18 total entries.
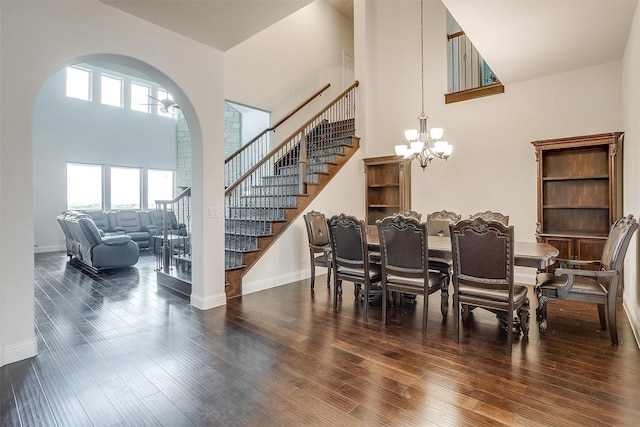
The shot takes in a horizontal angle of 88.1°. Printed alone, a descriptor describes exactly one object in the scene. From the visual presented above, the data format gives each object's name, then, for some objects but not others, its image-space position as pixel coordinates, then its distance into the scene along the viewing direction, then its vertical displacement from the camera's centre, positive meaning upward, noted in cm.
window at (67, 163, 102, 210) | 880 +73
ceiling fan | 612 +204
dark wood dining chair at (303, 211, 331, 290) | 443 -41
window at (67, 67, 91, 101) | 871 +350
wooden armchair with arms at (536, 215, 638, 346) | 270 -66
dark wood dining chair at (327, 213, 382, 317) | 343 -47
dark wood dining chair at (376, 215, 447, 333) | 304 -47
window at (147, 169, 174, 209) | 1030 +87
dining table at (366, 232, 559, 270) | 279 -38
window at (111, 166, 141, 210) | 962 +74
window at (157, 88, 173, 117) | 1049 +385
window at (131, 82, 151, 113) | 990 +356
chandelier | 385 +77
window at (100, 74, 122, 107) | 931 +353
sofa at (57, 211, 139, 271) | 561 -60
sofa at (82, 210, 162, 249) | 842 -31
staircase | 464 +43
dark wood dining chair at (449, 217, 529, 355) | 259 -49
